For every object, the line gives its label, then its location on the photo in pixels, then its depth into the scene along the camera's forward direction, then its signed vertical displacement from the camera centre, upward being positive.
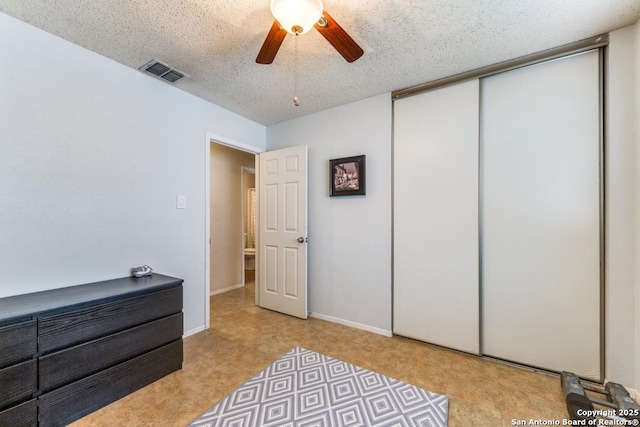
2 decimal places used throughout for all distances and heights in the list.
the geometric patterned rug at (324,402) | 1.58 -1.24
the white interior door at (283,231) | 3.17 -0.21
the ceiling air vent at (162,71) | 2.18 +1.25
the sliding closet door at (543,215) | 1.92 -0.01
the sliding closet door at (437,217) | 2.33 -0.03
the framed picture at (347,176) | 2.86 +0.43
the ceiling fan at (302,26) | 1.23 +0.98
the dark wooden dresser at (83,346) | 1.39 -0.82
